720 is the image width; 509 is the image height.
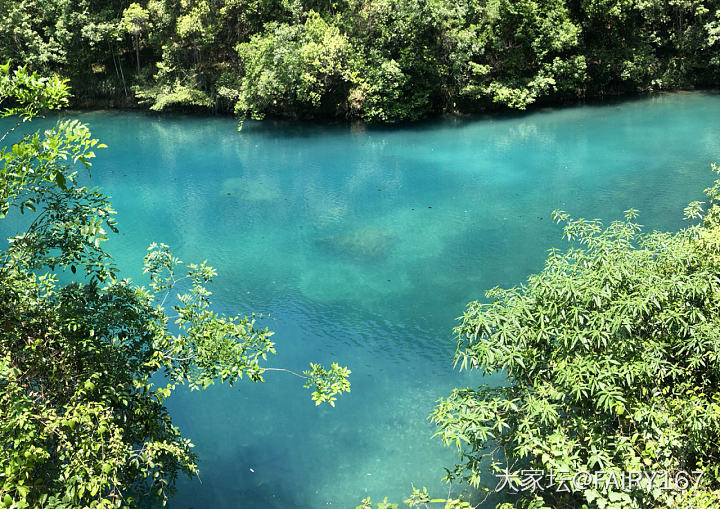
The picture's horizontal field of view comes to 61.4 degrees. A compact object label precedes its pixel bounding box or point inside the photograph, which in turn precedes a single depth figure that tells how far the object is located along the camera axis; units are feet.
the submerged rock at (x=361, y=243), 50.75
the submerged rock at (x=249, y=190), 65.26
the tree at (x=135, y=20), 93.40
